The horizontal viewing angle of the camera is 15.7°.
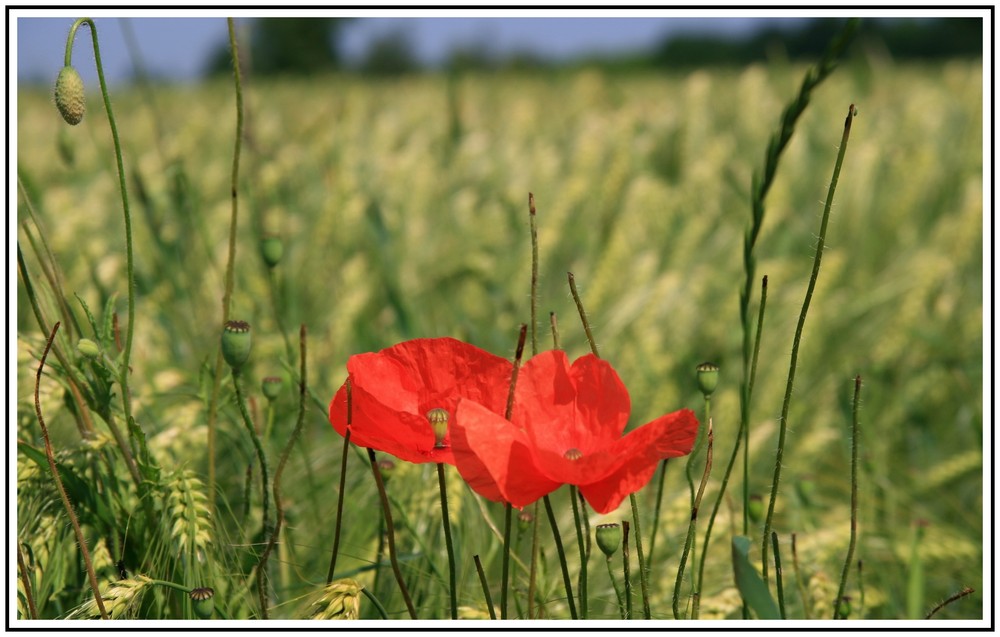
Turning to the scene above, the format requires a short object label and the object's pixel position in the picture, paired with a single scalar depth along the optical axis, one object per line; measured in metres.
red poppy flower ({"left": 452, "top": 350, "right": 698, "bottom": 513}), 1.09
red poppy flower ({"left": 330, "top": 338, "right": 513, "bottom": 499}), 1.11
